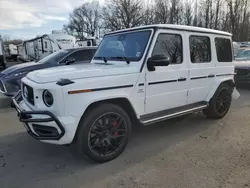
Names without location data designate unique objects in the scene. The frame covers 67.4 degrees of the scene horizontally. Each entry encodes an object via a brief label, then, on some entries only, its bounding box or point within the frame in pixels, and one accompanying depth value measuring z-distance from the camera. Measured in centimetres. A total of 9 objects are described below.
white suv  247
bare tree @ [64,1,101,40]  4925
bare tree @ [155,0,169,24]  3301
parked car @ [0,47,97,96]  532
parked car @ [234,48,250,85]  738
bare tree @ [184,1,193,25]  3239
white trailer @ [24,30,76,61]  1308
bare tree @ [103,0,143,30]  3305
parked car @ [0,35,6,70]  1418
